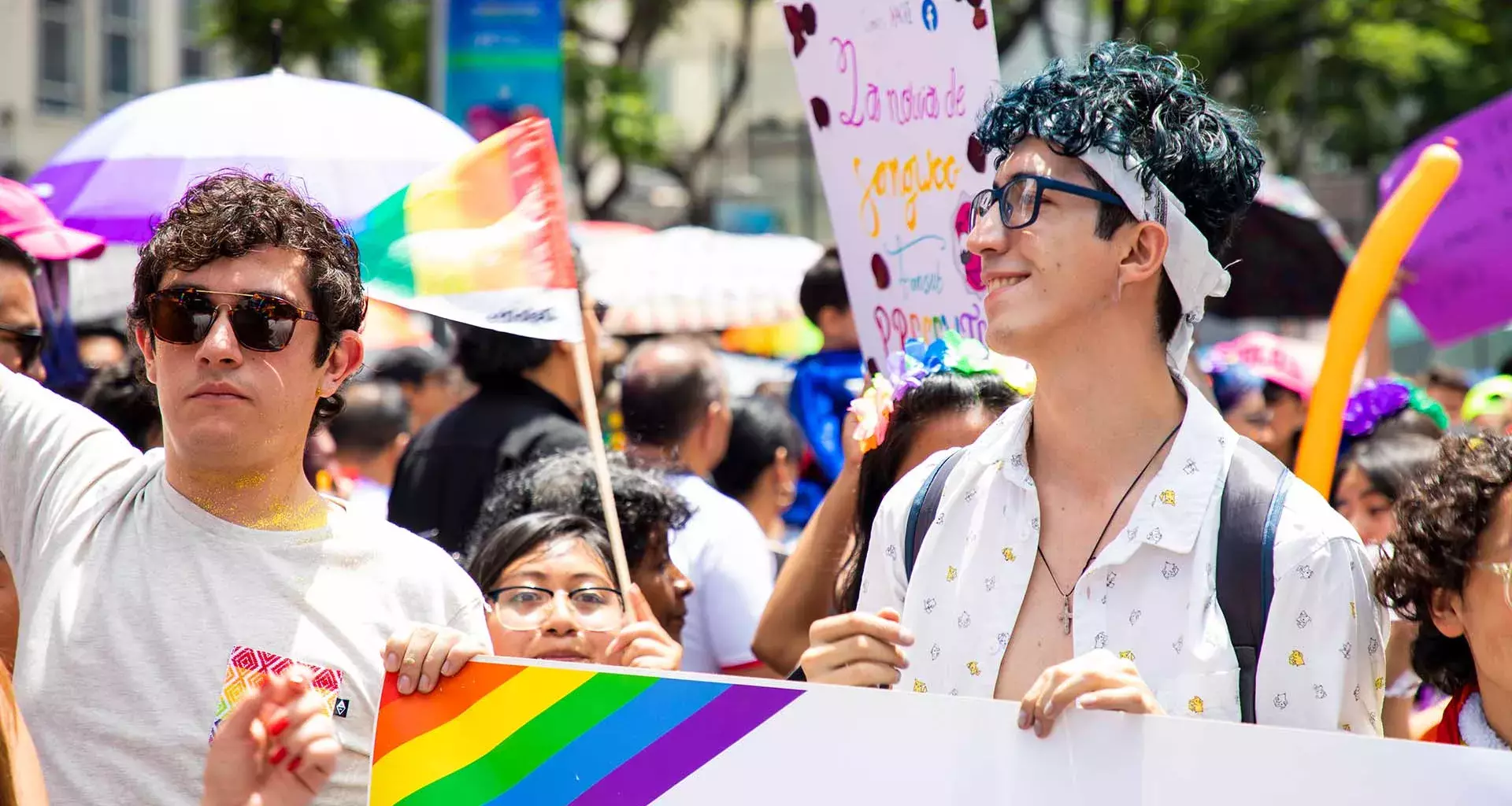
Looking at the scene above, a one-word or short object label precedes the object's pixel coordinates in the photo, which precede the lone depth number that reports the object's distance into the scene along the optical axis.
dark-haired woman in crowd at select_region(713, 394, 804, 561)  5.25
